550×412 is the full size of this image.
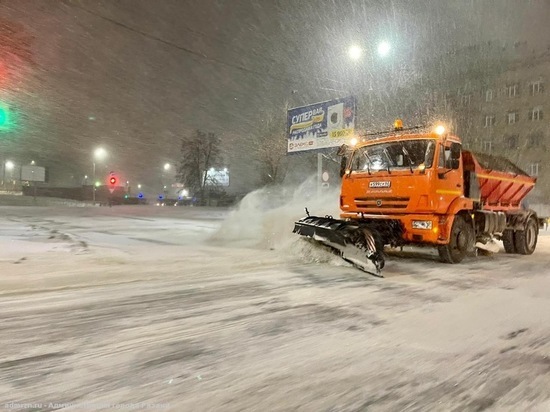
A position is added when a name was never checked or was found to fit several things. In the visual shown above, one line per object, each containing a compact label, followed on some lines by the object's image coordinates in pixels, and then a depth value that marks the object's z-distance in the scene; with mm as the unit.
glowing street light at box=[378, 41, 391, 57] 17219
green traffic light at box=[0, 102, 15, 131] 11468
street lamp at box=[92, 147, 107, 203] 50738
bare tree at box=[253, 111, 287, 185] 37531
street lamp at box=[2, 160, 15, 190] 92831
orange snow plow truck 8953
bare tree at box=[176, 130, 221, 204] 72312
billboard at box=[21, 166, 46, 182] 72750
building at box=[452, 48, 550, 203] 48875
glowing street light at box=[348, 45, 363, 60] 17938
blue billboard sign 20625
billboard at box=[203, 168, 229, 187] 73750
